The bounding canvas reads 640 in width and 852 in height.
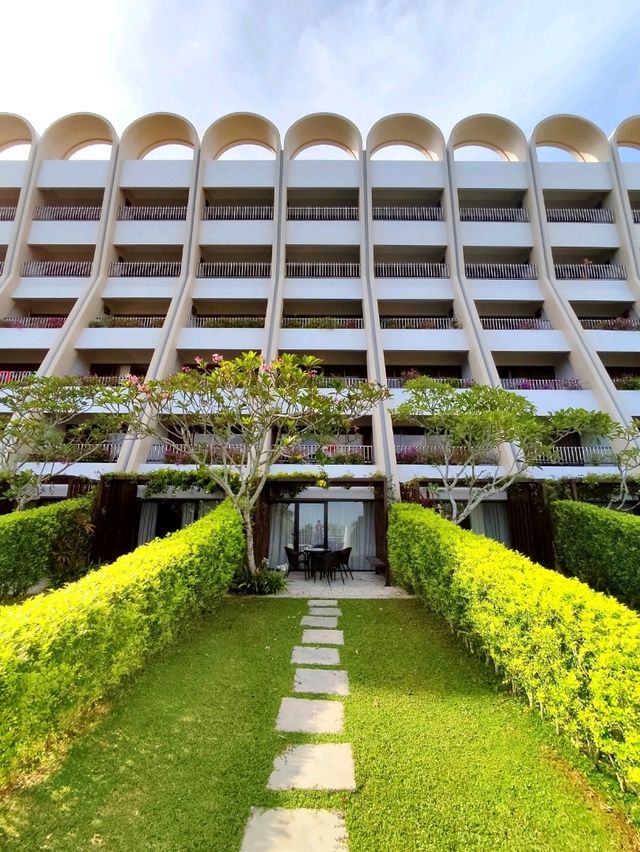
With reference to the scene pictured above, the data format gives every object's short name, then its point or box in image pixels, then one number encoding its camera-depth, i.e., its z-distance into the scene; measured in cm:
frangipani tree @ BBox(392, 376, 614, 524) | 875
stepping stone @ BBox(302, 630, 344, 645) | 566
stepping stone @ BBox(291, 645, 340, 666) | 495
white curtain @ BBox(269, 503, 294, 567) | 1194
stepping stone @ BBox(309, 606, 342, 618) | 704
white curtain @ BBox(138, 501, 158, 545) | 1187
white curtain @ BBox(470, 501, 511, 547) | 1212
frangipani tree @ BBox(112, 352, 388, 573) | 770
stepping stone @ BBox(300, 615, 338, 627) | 643
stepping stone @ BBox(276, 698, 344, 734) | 351
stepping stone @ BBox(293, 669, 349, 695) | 425
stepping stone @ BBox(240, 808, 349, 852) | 225
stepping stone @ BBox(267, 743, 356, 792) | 276
